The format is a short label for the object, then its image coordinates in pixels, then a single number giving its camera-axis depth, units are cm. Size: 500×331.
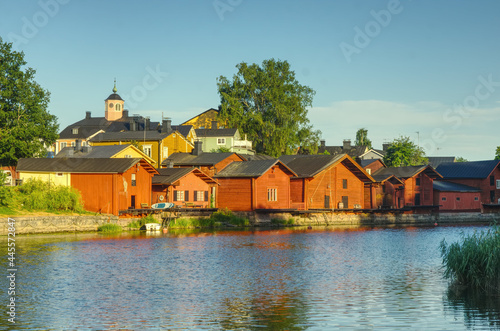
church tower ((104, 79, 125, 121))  14588
